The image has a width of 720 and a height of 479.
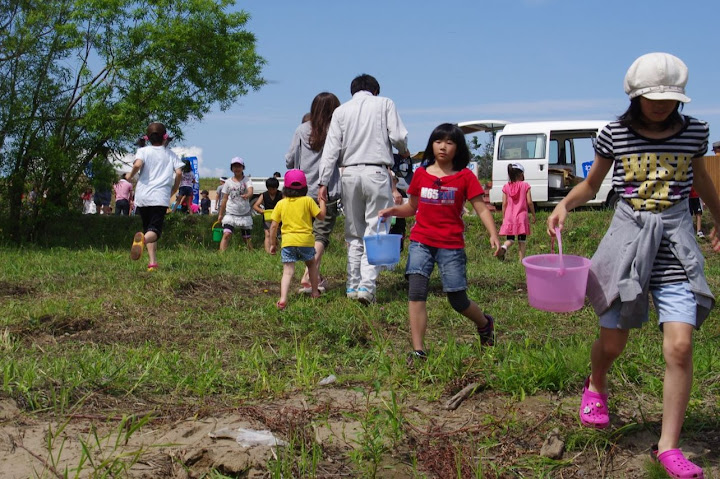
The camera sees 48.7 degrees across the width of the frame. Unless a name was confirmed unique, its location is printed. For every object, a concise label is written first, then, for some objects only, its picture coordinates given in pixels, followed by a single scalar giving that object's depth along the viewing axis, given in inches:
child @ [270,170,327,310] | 283.0
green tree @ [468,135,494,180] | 1021.2
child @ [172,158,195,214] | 766.5
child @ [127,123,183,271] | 347.6
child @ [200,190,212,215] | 1057.5
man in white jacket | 275.1
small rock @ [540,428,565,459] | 134.6
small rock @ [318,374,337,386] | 169.9
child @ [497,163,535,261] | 455.2
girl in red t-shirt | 189.0
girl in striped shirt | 124.1
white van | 718.5
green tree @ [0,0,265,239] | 501.4
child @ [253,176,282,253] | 542.0
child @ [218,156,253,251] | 504.4
